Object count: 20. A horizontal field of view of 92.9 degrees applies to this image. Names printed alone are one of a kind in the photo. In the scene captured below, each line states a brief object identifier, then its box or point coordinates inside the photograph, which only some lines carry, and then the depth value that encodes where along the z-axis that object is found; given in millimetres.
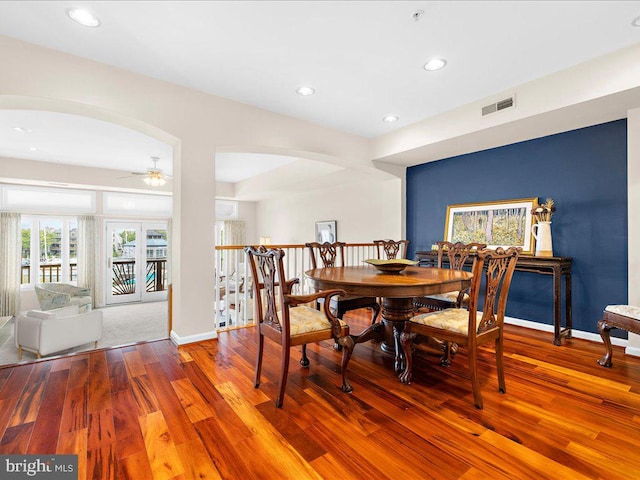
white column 3102
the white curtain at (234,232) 8984
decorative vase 3404
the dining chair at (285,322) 2000
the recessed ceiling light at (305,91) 3166
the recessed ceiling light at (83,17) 2082
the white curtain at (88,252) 6902
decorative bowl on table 2639
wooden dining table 2082
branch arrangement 3408
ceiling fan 5191
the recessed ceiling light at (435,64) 2650
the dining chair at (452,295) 2920
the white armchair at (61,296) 5480
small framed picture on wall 6461
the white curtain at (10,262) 6078
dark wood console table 3107
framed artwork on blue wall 3709
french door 7459
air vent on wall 3130
